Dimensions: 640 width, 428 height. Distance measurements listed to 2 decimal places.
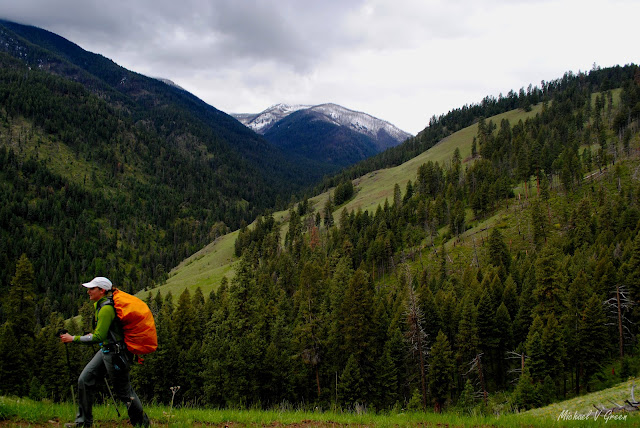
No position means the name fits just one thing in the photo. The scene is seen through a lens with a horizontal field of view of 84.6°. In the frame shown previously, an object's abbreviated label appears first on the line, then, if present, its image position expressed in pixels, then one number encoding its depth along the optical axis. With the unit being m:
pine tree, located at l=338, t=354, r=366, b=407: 36.34
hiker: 7.34
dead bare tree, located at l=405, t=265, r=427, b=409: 37.06
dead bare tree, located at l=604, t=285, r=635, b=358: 38.19
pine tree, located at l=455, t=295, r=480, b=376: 43.72
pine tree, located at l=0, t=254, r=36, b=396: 39.91
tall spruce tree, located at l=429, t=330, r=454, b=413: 39.59
